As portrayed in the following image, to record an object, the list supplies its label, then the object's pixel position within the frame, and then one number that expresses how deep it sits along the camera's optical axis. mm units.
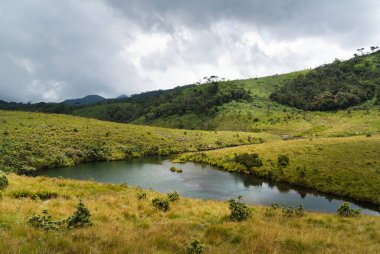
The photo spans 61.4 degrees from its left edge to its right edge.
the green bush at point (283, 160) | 61375
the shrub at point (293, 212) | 23784
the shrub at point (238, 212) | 20703
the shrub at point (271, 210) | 23805
